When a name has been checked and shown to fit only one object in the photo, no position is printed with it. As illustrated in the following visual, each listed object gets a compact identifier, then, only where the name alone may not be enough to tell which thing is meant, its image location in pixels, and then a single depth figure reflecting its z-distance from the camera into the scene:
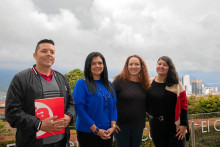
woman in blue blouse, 2.39
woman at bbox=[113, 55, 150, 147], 2.83
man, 1.84
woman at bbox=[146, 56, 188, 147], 2.95
